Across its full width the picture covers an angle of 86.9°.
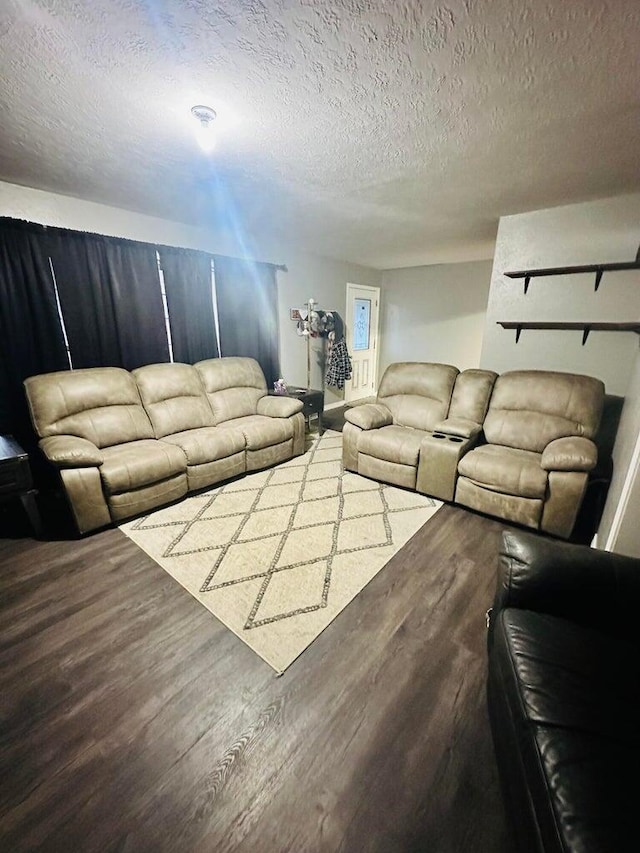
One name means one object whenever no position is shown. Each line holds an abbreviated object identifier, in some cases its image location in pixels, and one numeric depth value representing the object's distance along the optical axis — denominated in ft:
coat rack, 15.28
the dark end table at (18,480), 6.71
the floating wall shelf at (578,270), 8.52
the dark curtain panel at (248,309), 12.75
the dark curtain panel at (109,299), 9.19
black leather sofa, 2.28
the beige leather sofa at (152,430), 7.64
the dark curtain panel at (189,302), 11.20
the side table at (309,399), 13.62
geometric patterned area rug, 5.60
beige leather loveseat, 7.62
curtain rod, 8.07
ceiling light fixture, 5.16
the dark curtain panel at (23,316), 8.28
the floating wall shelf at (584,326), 8.51
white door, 19.17
